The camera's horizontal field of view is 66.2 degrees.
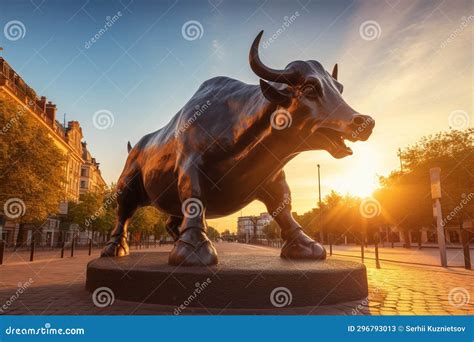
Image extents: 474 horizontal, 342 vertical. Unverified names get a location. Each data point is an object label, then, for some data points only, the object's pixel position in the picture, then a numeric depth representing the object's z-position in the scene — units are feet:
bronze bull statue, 10.57
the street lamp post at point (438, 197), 40.56
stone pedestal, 9.95
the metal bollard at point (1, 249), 38.58
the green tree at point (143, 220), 122.52
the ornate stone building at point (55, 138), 108.78
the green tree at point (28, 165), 64.90
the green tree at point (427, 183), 81.15
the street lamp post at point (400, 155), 110.93
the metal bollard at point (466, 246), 37.19
